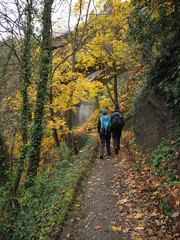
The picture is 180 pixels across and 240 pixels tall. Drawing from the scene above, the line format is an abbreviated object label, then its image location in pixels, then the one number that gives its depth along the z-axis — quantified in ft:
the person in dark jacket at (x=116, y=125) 26.32
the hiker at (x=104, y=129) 26.12
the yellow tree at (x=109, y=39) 38.14
